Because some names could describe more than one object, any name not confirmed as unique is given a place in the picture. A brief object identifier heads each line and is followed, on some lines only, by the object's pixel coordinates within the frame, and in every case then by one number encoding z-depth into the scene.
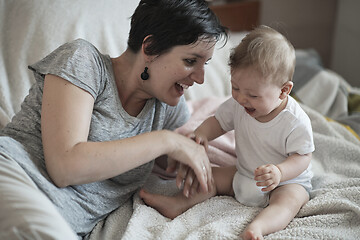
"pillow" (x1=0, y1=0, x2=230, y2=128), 1.51
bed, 1.06
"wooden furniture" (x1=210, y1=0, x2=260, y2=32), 2.48
